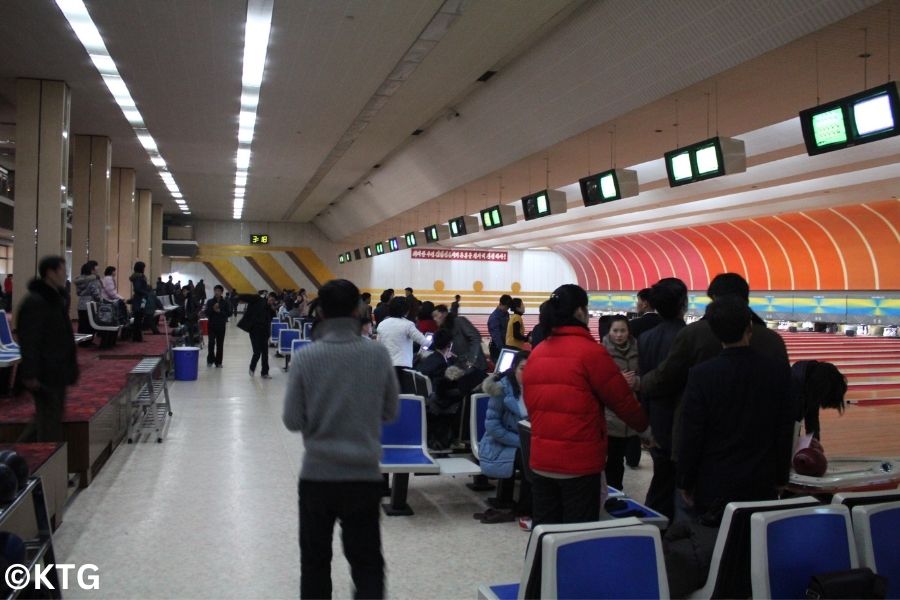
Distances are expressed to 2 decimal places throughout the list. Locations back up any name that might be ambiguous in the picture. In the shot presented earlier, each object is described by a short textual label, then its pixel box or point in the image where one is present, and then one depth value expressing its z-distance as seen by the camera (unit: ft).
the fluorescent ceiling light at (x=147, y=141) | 49.57
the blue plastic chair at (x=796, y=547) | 8.17
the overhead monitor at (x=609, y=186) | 35.58
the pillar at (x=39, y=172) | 36.45
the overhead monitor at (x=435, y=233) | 69.68
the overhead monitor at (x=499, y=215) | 52.03
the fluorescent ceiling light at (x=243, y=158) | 53.31
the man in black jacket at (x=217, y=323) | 47.29
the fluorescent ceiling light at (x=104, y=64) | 32.81
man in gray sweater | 8.59
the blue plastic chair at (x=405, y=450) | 16.72
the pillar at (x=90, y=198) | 49.55
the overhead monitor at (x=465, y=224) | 59.31
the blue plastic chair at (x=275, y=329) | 64.63
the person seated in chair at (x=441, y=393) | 21.13
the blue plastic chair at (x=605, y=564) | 7.34
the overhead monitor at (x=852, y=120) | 19.42
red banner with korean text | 122.01
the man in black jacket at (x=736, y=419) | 9.92
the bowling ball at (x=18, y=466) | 12.22
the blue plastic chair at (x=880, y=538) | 8.76
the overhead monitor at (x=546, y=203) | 43.57
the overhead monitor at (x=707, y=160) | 27.61
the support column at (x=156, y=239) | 88.22
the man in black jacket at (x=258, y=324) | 42.32
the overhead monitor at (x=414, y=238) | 79.61
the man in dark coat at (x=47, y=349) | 16.26
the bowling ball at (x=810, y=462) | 13.08
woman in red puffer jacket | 10.16
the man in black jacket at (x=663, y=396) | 13.29
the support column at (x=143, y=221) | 75.05
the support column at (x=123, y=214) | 61.31
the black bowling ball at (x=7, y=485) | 11.38
